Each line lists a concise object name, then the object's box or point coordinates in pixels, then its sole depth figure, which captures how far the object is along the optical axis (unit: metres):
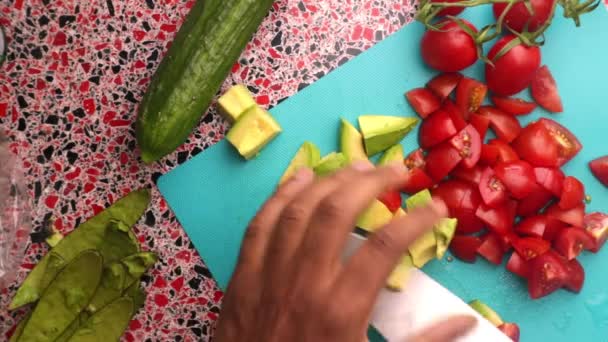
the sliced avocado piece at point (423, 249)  0.43
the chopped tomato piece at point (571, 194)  0.44
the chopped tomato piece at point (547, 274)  0.44
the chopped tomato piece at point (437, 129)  0.44
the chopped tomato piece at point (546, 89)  0.46
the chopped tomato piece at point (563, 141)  0.45
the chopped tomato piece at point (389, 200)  0.44
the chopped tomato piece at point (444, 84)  0.45
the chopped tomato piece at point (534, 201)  0.45
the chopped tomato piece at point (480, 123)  0.45
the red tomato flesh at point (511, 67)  0.43
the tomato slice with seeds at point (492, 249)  0.45
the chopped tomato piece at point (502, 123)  0.45
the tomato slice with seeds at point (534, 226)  0.45
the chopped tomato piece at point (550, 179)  0.44
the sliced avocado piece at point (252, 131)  0.44
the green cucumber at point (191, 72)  0.42
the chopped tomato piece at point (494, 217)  0.44
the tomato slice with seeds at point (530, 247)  0.44
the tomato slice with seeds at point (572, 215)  0.45
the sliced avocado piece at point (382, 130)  0.44
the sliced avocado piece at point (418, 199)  0.44
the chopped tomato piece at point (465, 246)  0.45
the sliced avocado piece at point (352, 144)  0.45
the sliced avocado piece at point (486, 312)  0.44
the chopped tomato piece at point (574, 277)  0.44
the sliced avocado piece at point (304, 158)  0.45
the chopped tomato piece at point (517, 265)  0.45
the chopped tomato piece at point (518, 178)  0.44
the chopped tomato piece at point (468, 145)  0.44
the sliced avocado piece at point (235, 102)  0.44
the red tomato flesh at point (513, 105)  0.45
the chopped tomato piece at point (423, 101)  0.45
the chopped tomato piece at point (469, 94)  0.45
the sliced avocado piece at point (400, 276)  0.42
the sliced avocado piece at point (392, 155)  0.45
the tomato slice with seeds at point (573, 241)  0.44
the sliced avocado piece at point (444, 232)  0.43
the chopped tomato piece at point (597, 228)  0.45
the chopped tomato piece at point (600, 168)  0.46
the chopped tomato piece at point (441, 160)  0.44
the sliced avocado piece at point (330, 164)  0.43
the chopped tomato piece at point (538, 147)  0.45
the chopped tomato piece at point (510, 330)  0.44
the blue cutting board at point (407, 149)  0.45
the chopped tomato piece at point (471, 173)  0.45
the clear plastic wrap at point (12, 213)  0.44
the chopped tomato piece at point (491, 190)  0.44
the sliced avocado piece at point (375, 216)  0.43
